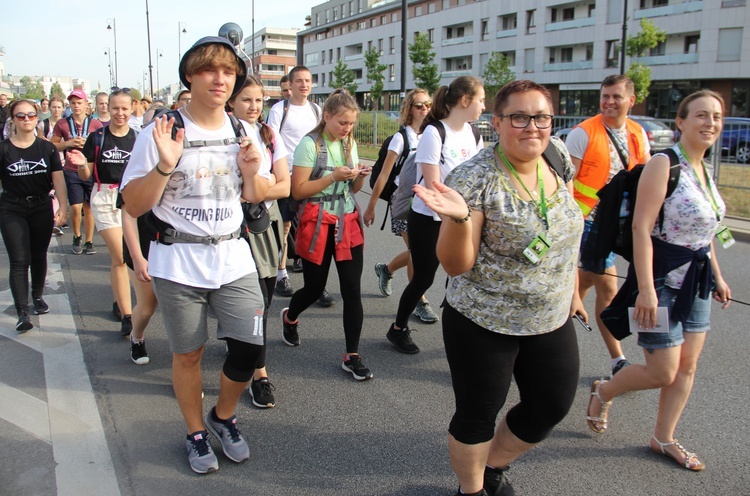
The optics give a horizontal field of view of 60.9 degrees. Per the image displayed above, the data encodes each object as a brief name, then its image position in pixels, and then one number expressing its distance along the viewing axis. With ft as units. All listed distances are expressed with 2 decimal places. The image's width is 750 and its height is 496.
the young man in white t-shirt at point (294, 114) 21.90
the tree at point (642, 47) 113.70
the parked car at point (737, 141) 38.24
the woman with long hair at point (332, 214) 14.07
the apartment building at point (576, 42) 130.31
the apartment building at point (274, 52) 358.43
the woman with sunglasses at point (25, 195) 17.61
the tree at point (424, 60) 178.70
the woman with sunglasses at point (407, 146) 17.35
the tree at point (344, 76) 233.96
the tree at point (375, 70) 212.02
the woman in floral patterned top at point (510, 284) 8.09
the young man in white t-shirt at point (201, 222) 9.42
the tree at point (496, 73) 164.55
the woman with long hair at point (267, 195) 11.84
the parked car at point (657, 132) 59.72
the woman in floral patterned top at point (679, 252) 10.12
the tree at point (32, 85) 387.84
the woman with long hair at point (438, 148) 13.94
